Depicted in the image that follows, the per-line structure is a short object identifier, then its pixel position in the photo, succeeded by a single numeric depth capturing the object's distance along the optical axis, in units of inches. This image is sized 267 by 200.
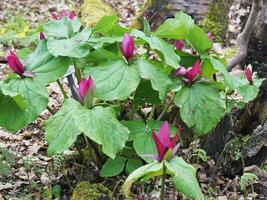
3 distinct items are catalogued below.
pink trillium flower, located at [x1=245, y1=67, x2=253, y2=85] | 86.0
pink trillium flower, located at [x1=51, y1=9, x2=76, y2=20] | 89.8
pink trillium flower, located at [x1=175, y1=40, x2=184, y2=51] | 88.4
